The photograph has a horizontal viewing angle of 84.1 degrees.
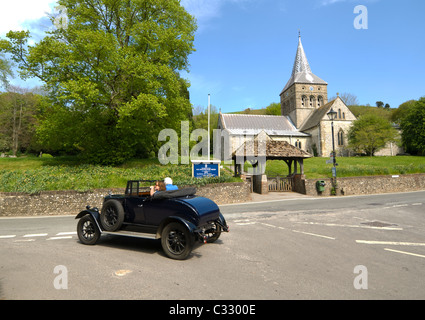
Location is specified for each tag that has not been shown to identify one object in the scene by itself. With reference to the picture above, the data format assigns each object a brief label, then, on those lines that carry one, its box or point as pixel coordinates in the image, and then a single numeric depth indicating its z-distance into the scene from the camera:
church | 50.72
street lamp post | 20.69
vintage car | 5.36
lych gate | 21.17
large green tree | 17.94
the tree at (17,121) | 39.66
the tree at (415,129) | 44.99
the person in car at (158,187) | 6.26
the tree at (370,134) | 44.50
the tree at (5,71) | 30.66
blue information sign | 18.17
